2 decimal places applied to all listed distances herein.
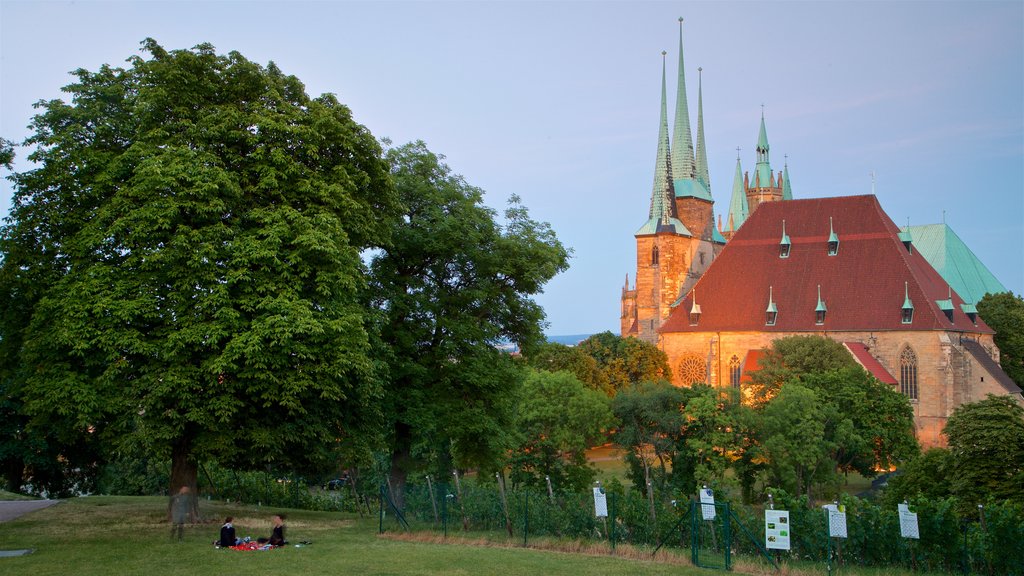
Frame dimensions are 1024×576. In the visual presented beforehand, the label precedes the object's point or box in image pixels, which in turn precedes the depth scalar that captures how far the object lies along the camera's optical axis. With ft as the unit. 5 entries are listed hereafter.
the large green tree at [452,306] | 94.27
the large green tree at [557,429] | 141.18
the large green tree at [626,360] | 247.70
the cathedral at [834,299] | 224.74
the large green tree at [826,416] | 137.08
